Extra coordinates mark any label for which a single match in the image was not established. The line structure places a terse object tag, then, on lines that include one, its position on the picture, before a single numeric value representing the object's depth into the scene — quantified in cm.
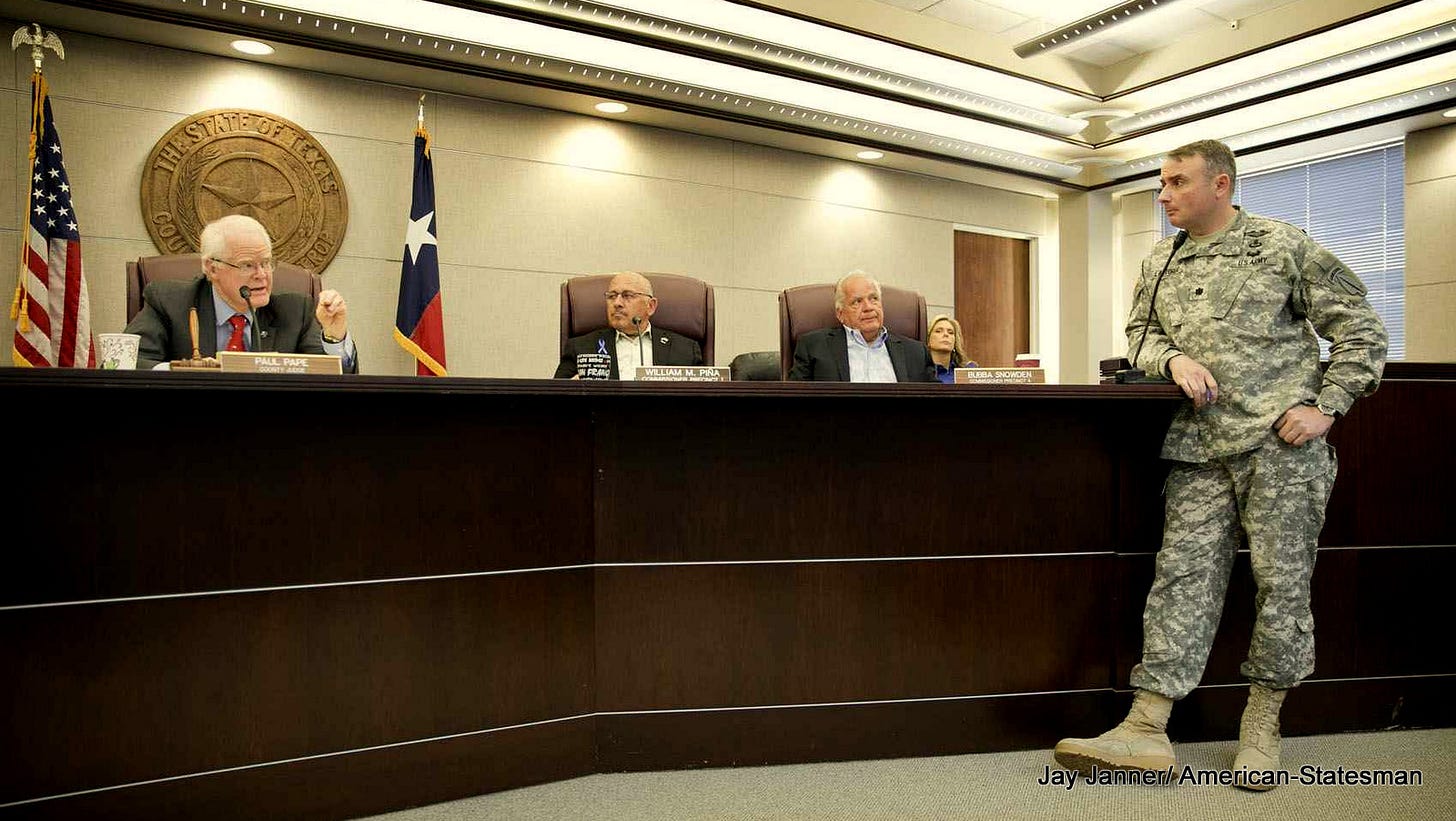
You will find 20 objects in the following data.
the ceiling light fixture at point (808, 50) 451
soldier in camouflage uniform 232
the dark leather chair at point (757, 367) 383
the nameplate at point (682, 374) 230
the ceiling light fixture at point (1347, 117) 503
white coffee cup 192
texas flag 460
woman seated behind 477
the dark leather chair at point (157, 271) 281
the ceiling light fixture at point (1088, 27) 454
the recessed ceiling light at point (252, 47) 422
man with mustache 341
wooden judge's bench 186
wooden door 716
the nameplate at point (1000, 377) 246
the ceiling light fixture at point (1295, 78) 466
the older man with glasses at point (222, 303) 254
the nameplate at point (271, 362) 194
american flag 374
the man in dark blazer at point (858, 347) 359
